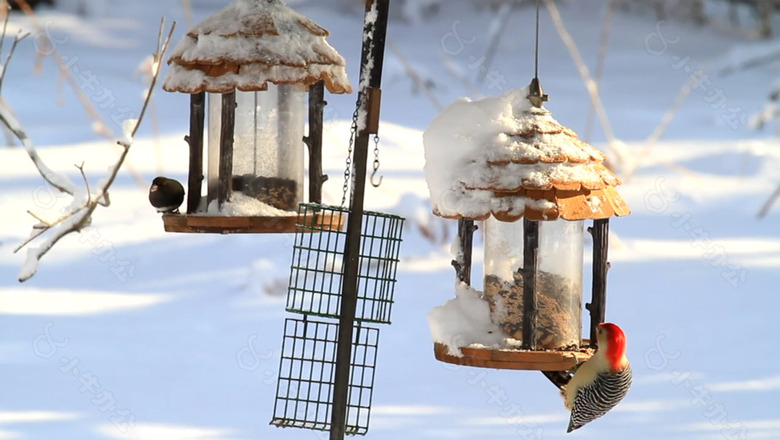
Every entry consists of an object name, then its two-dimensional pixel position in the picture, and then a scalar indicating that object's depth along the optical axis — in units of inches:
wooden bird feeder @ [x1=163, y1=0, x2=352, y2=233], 217.8
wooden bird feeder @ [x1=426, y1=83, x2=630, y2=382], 188.4
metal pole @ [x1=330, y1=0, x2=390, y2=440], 199.3
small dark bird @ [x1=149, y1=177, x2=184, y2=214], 221.1
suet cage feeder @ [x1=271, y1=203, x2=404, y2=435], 209.9
